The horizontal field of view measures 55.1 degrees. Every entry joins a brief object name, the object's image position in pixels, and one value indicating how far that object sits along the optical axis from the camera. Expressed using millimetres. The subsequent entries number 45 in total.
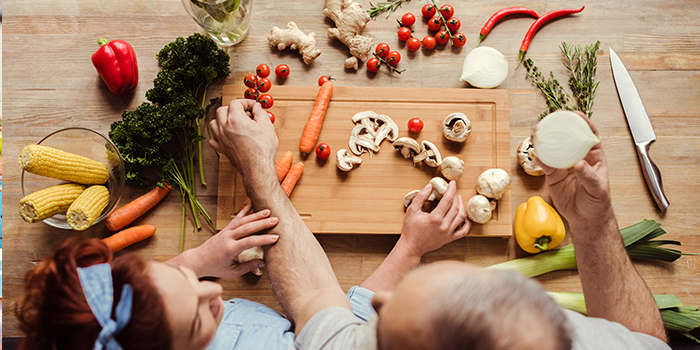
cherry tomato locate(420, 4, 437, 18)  1255
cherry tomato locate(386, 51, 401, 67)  1235
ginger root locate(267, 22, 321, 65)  1233
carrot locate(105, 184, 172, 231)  1202
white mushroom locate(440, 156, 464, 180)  1171
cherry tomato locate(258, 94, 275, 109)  1203
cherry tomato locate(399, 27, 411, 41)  1248
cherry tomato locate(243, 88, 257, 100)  1204
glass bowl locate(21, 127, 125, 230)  1171
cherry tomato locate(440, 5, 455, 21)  1246
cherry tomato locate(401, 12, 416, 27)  1250
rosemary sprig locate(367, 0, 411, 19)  1258
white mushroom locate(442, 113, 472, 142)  1182
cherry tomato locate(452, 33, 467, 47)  1240
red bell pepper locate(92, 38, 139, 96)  1205
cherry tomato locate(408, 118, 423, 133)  1196
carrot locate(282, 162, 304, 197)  1193
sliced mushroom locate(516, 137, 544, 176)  1197
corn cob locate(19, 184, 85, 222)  1104
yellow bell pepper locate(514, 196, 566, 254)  1168
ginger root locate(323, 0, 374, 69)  1225
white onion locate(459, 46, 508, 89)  1223
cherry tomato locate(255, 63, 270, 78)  1220
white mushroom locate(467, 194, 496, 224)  1168
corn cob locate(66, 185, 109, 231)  1111
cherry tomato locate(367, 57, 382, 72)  1236
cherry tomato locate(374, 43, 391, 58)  1236
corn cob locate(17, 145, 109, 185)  1090
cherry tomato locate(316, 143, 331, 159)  1194
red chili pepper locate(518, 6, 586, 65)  1250
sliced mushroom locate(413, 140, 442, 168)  1190
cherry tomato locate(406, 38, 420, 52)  1248
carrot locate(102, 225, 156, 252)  1193
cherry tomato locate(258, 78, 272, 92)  1204
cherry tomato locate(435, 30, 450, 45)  1245
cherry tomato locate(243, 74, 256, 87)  1210
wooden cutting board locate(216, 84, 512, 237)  1202
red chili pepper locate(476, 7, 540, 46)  1252
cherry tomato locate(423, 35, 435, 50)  1248
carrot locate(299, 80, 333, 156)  1201
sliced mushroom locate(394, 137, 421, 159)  1185
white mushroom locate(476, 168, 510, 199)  1168
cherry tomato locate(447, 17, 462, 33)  1246
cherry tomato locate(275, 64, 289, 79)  1231
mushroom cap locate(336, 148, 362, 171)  1195
